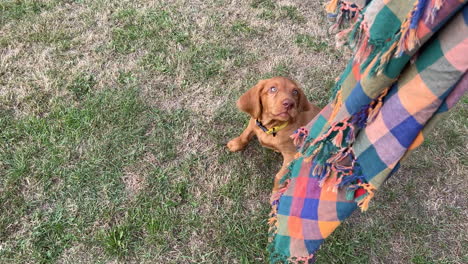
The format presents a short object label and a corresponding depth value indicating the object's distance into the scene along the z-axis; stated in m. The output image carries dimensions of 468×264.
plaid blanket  1.20
